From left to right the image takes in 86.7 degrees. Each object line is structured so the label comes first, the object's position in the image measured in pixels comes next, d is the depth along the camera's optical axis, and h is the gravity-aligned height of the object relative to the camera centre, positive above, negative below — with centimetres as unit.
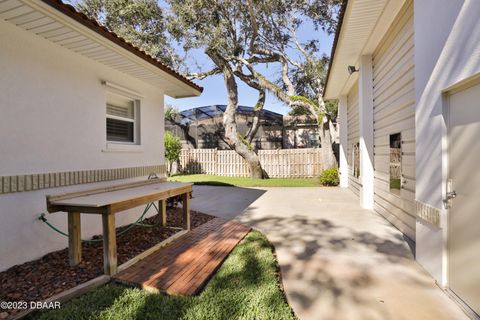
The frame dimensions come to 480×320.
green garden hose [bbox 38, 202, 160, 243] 344 -95
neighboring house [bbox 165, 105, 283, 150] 1848 +231
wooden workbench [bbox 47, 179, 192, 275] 301 -61
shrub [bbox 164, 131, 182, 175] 1543 +60
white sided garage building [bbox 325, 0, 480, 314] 237 +42
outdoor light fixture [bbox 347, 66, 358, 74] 693 +238
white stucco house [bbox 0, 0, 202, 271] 306 +69
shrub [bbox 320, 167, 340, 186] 1101 -94
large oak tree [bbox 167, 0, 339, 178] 1366 +679
